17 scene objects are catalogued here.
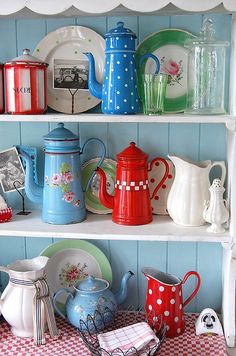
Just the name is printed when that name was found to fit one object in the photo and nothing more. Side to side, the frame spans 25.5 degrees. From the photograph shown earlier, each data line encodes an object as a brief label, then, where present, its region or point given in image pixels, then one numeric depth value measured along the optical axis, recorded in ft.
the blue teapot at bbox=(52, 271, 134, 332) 4.59
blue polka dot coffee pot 4.25
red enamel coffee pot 4.56
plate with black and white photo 4.73
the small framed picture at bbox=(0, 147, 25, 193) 5.03
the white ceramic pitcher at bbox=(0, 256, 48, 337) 4.56
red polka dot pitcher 4.61
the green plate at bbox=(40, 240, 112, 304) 5.10
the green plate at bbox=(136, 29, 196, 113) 4.63
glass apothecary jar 4.45
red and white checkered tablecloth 4.38
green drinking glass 4.33
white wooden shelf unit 3.89
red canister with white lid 4.36
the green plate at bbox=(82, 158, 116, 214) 4.95
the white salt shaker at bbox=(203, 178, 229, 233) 4.38
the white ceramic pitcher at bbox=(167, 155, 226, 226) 4.54
